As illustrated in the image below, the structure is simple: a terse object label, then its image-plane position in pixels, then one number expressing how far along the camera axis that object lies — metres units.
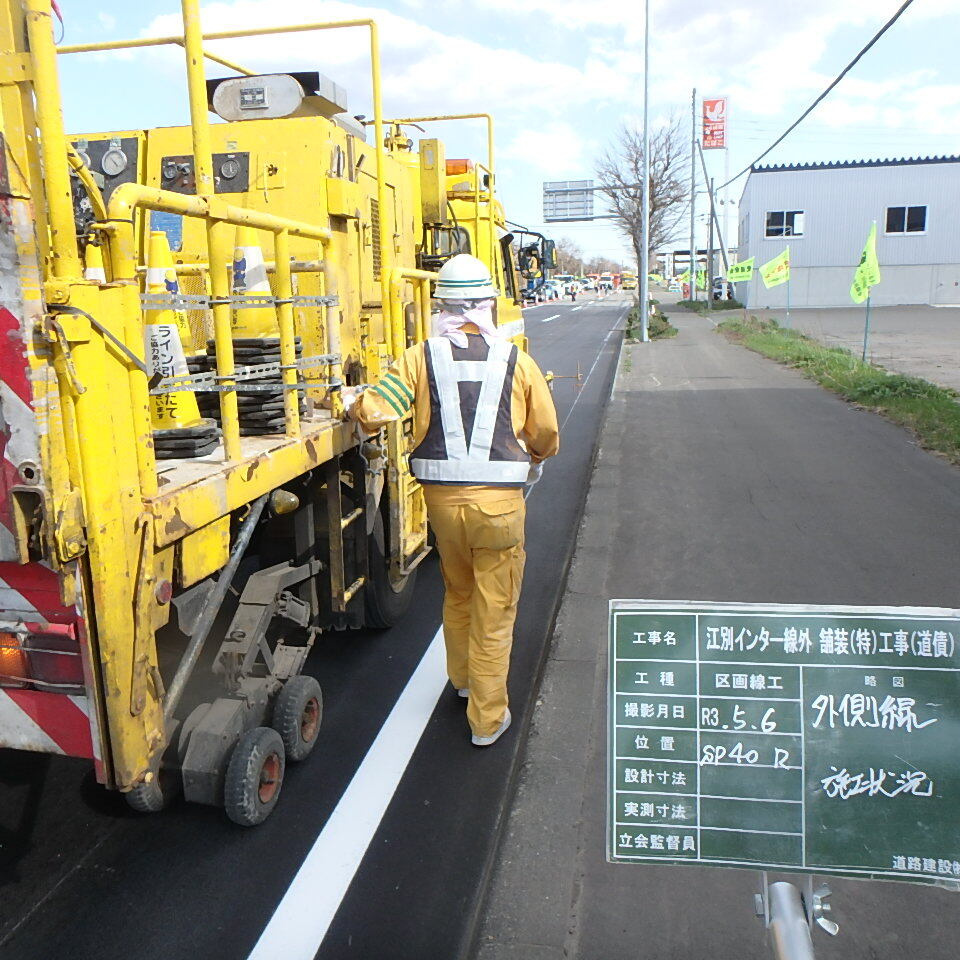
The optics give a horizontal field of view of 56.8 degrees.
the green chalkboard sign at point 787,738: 2.16
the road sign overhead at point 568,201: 42.34
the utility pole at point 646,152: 23.73
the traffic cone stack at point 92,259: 3.84
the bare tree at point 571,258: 133.38
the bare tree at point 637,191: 47.62
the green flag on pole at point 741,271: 28.08
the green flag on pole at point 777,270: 23.66
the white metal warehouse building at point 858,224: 40.00
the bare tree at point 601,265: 181.25
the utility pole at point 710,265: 40.88
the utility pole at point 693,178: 41.35
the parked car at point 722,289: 48.47
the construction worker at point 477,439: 3.75
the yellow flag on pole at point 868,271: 17.02
